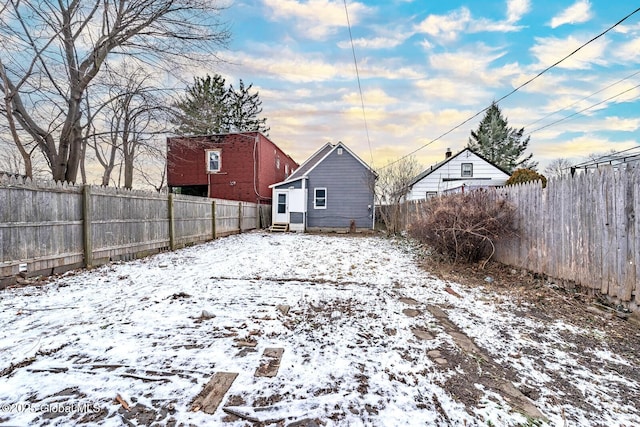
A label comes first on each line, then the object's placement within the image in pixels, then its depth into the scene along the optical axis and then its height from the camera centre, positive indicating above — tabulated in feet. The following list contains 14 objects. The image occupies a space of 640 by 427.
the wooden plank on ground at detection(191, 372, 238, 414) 5.96 -4.25
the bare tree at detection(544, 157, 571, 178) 103.71 +15.13
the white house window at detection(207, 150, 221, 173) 57.31 +9.60
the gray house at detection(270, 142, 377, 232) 51.70 +1.86
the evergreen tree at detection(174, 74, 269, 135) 86.67 +33.24
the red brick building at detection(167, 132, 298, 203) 55.52 +8.56
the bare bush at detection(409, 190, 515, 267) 18.51 -1.23
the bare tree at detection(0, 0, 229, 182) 25.66 +16.20
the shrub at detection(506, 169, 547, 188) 46.98 +4.91
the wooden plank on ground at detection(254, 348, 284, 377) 7.27 -4.30
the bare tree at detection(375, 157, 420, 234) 47.48 +3.29
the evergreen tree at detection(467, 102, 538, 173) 96.73 +21.37
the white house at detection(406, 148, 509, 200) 66.54 +8.63
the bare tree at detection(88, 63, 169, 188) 31.42 +12.57
